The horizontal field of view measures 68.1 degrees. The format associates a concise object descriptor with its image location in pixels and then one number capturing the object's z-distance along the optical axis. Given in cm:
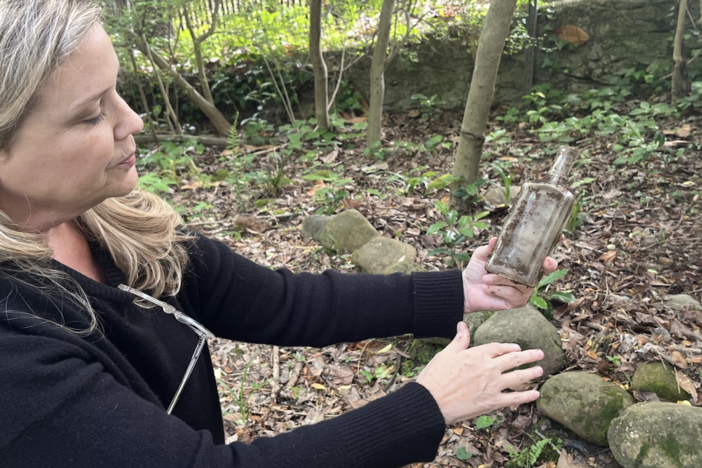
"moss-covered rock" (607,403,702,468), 177
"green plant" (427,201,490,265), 306
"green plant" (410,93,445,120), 698
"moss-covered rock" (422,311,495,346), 271
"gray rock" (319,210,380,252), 380
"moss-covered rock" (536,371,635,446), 207
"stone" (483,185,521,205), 414
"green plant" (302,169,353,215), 453
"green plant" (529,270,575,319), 260
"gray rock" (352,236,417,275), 329
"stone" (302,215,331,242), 418
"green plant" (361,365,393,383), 275
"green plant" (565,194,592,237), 344
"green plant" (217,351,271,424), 266
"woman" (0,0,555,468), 101
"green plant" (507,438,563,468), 209
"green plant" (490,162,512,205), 379
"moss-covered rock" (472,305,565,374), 238
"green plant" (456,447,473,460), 218
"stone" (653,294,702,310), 261
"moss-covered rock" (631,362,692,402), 213
